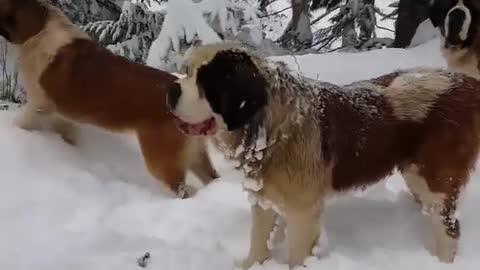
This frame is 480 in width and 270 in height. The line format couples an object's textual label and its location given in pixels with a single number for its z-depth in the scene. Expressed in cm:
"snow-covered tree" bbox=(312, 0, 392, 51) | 1037
